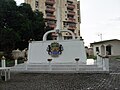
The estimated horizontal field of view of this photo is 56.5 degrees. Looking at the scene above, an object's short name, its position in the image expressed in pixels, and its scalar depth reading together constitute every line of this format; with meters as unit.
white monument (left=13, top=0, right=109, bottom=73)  9.05
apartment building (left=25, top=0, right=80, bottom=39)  28.43
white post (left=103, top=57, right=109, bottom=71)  7.20
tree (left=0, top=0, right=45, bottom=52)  11.95
